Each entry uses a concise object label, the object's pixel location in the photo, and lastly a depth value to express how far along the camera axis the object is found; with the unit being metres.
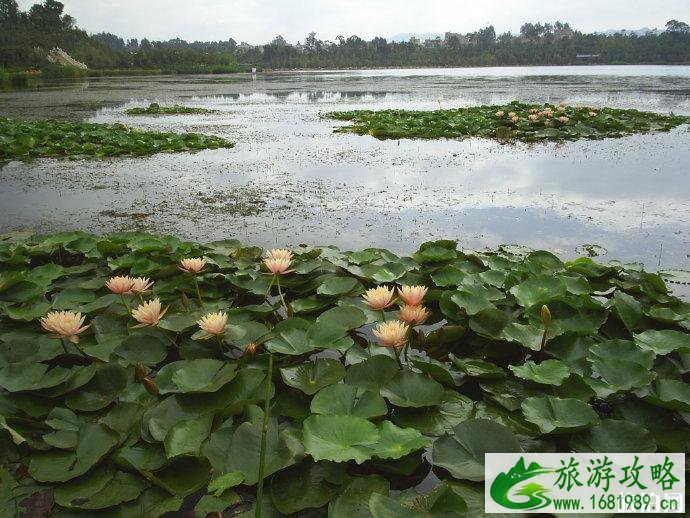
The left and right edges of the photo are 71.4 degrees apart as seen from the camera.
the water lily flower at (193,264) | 1.71
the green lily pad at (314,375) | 1.23
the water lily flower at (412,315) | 1.34
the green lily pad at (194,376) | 1.20
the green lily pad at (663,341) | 1.31
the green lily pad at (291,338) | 1.41
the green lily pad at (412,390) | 1.18
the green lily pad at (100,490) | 0.95
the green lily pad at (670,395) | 1.07
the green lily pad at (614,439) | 1.00
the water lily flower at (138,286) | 1.55
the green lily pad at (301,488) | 0.93
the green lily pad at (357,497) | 0.90
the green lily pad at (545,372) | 1.22
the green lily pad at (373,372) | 1.25
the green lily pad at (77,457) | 1.02
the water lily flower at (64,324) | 1.30
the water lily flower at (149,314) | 1.37
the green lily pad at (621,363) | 1.18
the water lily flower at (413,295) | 1.39
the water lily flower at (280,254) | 1.68
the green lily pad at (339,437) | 0.96
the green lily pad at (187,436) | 1.02
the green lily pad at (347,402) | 1.11
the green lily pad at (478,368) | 1.31
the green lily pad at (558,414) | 1.04
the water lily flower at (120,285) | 1.51
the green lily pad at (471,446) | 0.97
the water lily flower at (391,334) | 1.24
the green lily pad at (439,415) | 1.15
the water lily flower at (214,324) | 1.30
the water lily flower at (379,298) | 1.41
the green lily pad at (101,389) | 1.26
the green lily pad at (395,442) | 0.99
